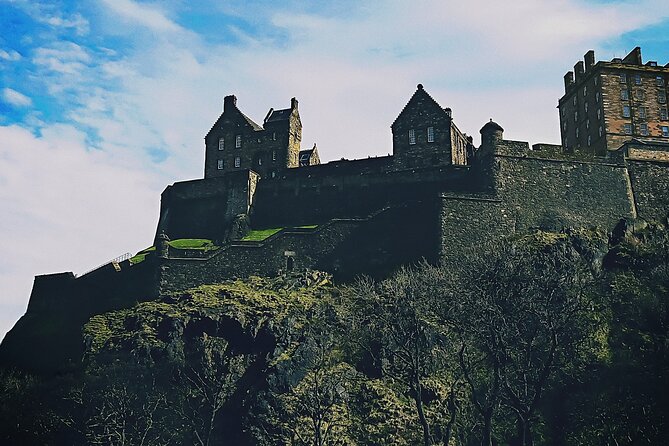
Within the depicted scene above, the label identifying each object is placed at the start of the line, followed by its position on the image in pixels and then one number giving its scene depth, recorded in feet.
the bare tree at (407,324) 126.52
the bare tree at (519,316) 108.78
